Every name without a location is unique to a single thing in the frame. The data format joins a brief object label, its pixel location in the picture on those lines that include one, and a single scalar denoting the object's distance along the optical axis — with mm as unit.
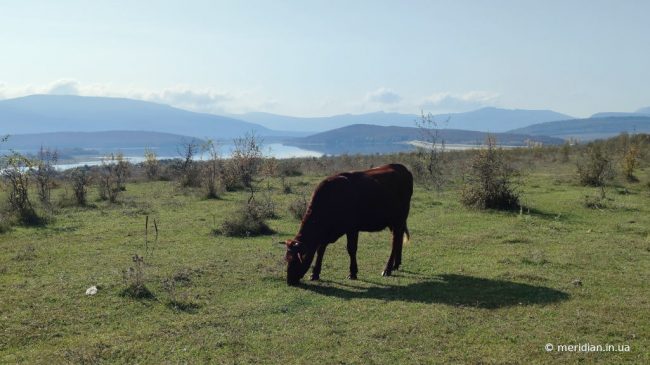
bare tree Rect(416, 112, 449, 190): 28812
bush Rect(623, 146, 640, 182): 28109
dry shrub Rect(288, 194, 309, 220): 18484
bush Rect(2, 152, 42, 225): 17719
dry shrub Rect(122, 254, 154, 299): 9484
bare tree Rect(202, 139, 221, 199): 24719
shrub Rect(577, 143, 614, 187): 26141
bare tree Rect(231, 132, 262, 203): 29469
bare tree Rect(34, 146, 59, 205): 21322
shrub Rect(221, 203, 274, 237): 15531
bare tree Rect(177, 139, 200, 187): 29234
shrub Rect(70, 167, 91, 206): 22266
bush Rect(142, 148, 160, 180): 37312
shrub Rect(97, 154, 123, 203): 23878
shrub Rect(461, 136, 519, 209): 19641
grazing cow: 10164
